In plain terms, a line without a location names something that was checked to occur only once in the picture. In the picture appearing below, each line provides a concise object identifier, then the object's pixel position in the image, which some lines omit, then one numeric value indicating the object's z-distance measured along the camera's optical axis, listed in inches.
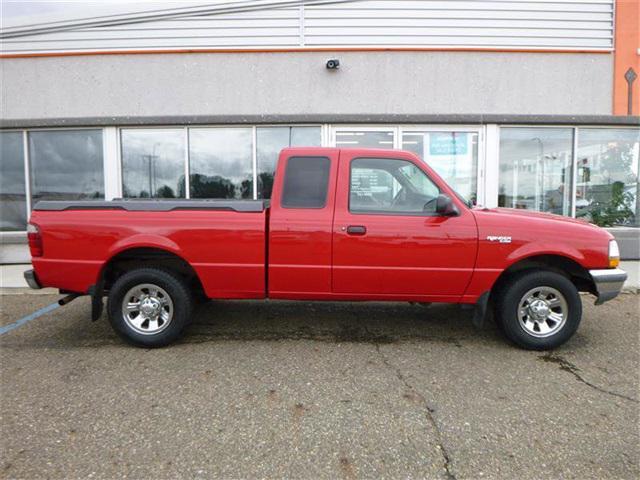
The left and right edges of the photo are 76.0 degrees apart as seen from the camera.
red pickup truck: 154.6
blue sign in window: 342.3
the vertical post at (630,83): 339.6
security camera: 334.6
